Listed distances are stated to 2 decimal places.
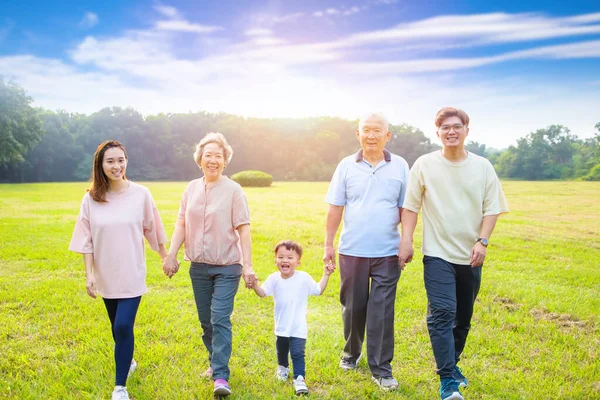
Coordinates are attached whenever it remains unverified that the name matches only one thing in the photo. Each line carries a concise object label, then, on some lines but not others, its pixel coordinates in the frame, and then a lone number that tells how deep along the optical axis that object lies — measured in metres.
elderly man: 3.80
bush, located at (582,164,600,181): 39.56
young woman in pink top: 3.48
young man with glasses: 3.52
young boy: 3.75
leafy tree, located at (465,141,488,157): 61.15
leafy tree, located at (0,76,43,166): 36.06
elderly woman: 3.62
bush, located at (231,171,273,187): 33.88
